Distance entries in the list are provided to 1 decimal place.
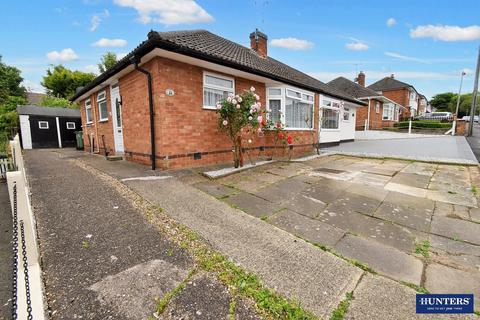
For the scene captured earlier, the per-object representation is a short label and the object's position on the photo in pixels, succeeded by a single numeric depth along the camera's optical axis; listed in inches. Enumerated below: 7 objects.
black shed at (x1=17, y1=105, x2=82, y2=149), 649.0
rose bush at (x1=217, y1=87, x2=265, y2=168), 221.8
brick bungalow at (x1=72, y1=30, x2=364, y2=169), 222.1
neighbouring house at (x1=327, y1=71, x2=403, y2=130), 826.8
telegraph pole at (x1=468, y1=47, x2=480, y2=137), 645.3
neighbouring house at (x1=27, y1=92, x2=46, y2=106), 1233.6
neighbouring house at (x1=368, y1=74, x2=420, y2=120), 1198.9
